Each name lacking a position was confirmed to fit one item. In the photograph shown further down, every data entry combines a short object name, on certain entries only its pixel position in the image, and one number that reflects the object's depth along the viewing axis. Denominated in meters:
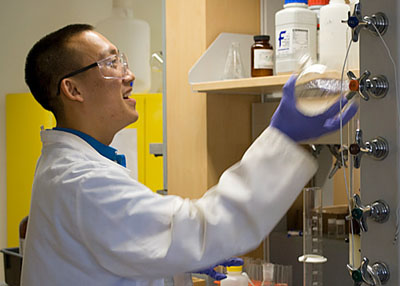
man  1.11
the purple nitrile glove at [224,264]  1.44
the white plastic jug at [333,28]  1.66
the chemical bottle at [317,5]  1.83
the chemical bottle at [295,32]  1.80
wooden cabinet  2.16
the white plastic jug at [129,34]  3.36
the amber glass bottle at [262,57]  1.96
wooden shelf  1.79
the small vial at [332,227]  1.98
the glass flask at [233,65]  2.05
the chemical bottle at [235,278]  1.87
